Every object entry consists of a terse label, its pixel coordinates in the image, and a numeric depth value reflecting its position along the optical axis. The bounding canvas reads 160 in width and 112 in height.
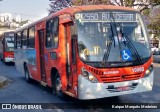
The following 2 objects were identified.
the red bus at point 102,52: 8.07
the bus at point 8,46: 28.28
